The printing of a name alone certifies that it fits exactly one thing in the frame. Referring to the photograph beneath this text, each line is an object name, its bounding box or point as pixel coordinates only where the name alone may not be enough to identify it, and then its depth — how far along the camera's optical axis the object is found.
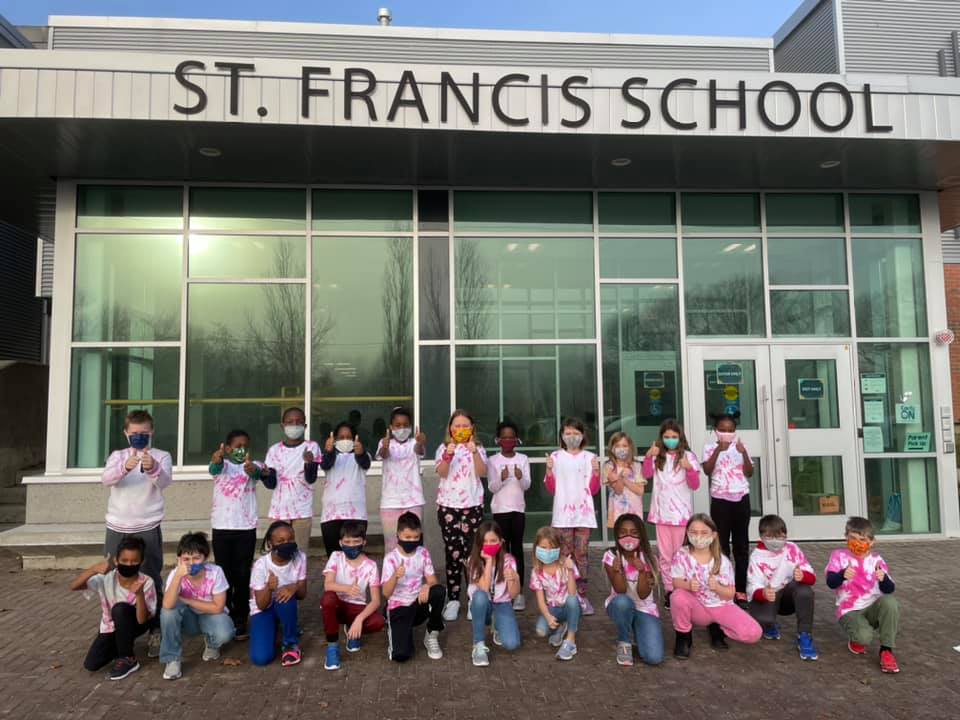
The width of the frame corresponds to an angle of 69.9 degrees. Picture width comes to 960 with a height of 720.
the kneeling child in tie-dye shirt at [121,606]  4.55
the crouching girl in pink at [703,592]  4.80
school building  8.04
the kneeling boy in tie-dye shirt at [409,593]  4.75
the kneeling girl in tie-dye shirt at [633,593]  4.71
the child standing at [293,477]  5.52
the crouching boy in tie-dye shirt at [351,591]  4.76
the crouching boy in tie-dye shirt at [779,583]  4.83
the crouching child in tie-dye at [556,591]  4.84
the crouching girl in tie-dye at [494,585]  4.87
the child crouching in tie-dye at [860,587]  4.69
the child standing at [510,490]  6.03
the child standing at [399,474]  5.78
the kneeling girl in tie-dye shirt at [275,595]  4.71
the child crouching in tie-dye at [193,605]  4.52
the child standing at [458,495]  5.64
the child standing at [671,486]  5.75
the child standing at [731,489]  6.05
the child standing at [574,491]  5.68
